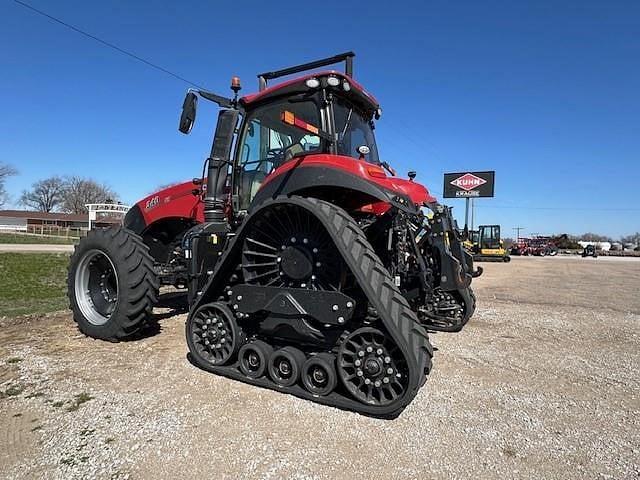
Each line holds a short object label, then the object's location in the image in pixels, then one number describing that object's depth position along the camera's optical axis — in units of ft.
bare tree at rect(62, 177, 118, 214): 272.10
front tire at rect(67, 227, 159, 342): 16.65
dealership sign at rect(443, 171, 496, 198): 129.59
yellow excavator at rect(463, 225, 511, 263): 107.86
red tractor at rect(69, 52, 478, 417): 11.50
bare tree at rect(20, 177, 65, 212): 278.67
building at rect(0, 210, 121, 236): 237.25
